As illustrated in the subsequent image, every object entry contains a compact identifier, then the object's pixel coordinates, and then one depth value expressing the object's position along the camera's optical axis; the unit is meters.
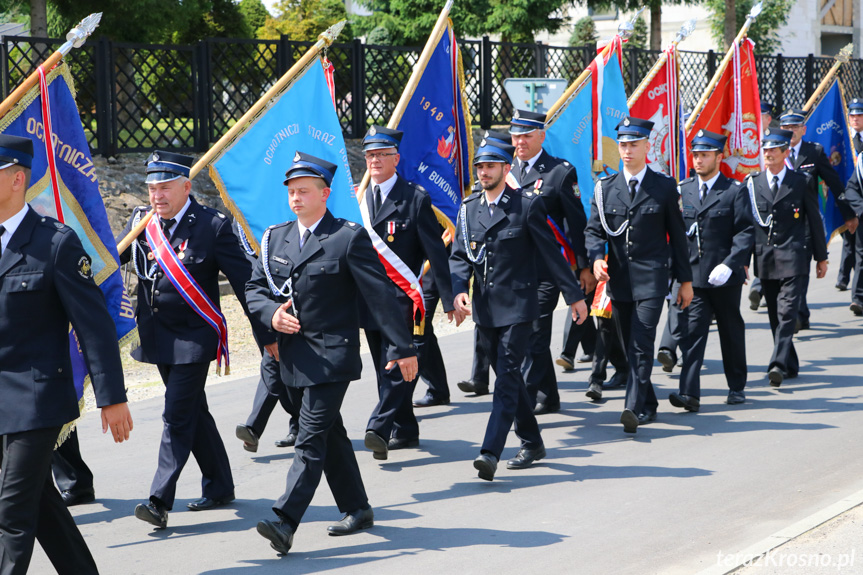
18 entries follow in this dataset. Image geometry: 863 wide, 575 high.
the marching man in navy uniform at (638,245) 15.45
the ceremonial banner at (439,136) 17.75
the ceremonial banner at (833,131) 26.52
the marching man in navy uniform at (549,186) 16.75
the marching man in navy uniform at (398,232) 14.90
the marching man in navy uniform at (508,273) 13.57
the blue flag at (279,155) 13.84
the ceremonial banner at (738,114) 22.84
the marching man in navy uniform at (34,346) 8.62
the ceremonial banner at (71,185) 12.04
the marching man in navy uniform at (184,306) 11.92
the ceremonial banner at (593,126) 20.53
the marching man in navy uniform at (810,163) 22.59
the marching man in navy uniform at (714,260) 16.72
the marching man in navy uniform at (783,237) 18.81
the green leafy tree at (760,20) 74.44
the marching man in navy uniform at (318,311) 10.85
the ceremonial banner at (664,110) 22.30
